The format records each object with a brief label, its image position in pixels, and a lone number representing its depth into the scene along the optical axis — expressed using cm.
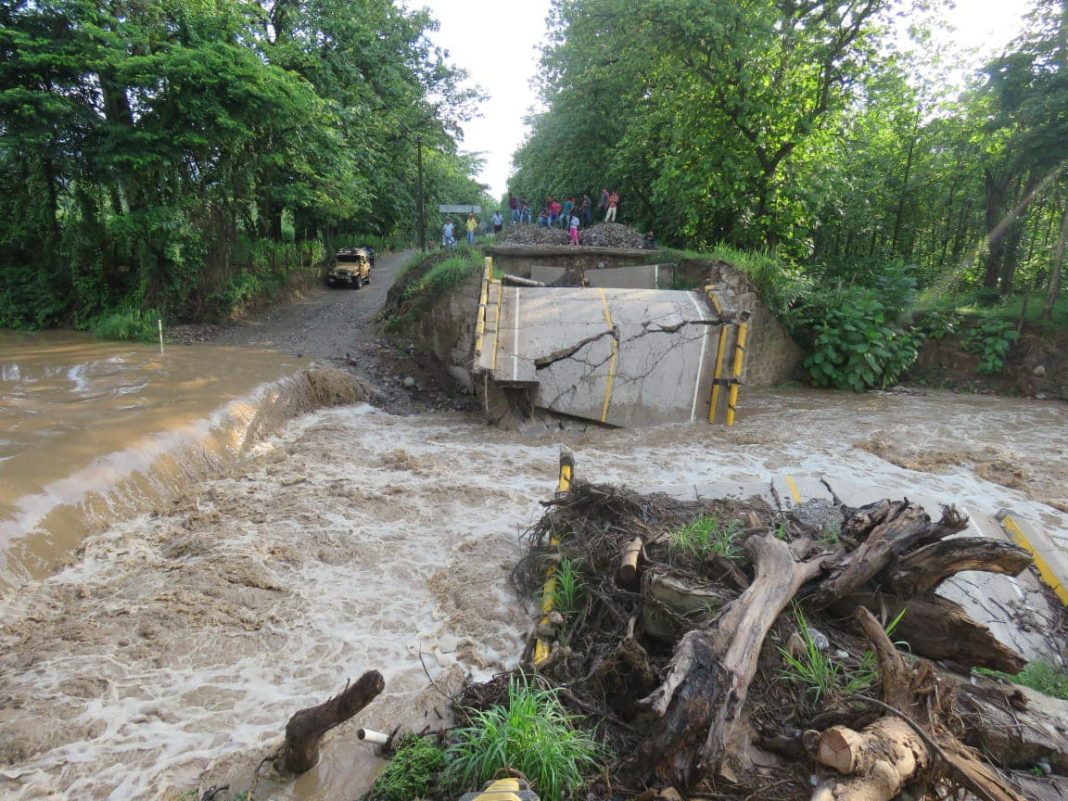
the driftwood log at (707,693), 247
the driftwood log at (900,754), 217
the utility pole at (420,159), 2166
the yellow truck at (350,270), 1994
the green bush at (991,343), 1240
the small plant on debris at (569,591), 412
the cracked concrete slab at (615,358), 913
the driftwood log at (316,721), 261
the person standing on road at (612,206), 1900
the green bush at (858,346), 1239
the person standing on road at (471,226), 2018
